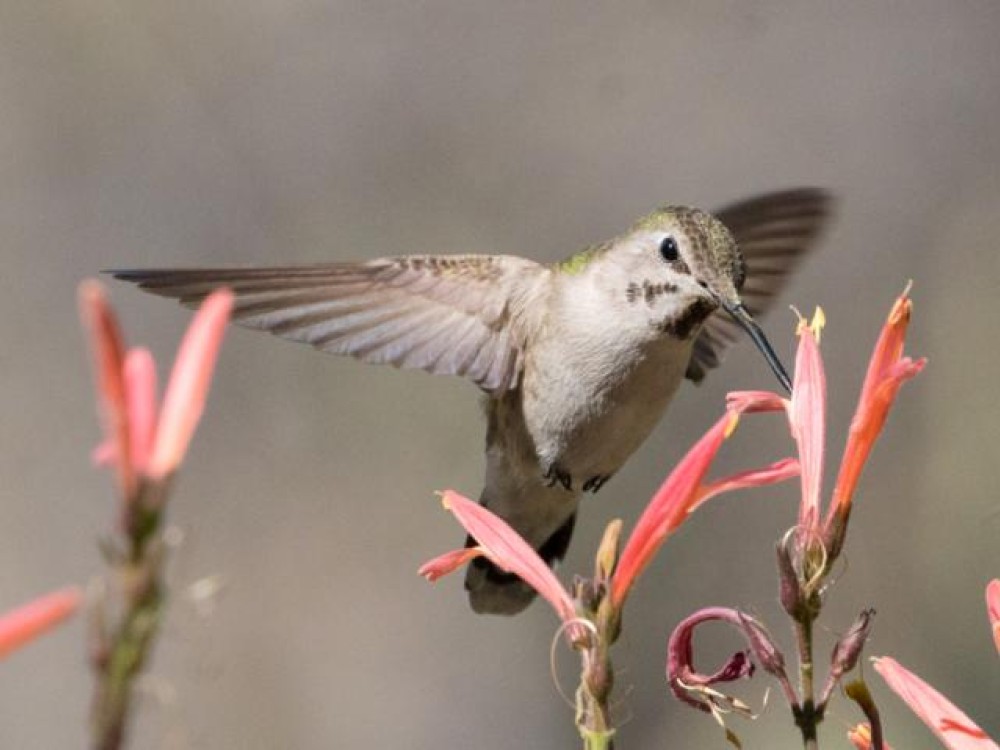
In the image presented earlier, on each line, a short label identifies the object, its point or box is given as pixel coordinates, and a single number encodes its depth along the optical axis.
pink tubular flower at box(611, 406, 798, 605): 2.00
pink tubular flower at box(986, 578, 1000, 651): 2.02
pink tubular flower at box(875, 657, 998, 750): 2.01
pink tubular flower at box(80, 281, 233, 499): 1.92
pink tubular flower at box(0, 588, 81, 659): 1.91
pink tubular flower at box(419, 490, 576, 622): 2.01
